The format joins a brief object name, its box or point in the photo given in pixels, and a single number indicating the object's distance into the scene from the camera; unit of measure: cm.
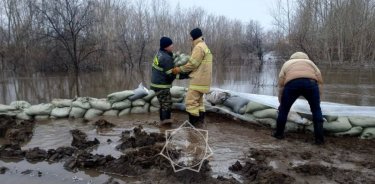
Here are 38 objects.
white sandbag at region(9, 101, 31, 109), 624
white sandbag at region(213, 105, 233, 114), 572
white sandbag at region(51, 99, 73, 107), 623
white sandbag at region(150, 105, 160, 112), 640
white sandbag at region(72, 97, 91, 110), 619
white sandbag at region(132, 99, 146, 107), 634
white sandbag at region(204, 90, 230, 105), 584
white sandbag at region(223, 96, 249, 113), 555
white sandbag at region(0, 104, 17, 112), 606
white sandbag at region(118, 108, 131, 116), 625
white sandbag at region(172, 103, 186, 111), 623
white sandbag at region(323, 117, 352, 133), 476
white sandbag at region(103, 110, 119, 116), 623
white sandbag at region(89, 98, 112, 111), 621
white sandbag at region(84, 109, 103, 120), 612
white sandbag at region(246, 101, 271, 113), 533
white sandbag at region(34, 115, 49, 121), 606
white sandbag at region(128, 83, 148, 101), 630
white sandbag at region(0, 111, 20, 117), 603
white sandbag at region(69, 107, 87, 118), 609
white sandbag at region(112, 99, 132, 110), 626
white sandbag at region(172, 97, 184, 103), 631
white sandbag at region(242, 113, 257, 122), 539
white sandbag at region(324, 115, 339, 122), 486
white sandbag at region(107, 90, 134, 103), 627
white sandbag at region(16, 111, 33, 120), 606
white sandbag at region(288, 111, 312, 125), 493
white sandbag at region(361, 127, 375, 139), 468
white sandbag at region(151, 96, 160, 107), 638
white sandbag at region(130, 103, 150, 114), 633
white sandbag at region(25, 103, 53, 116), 607
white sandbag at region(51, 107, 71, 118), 607
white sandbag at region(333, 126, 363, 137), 474
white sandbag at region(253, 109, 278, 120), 519
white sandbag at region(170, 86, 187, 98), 627
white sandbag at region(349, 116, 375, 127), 473
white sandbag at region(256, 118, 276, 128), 520
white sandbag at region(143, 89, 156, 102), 639
